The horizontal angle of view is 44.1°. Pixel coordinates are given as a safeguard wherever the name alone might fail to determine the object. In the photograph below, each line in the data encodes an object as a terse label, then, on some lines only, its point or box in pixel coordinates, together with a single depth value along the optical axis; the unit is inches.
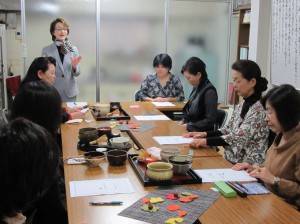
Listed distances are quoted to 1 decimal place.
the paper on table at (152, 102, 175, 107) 167.3
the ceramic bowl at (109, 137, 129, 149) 94.1
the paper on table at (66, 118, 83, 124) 127.8
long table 58.6
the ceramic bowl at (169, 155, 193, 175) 75.1
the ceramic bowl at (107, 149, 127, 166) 82.4
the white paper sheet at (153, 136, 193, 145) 103.0
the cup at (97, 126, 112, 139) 104.9
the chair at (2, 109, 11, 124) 113.7
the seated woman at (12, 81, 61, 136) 82.5
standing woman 175.3
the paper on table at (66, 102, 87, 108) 160.7
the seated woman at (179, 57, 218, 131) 132.3
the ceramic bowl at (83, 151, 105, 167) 81.2
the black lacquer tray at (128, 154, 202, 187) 71.4
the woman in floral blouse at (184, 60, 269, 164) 98.0
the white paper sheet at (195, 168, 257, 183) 76.2
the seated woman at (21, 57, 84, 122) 136.0
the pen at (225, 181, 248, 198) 67.2
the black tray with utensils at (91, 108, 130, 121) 131.5
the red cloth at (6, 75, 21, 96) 217.2
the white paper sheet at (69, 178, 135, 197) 68.5
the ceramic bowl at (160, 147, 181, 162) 81.7
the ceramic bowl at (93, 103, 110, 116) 137.8
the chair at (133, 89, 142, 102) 184.7
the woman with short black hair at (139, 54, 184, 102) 179.1
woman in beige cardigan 75.9
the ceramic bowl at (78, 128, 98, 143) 97.1
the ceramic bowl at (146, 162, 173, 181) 71.2
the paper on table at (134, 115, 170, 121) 134.7
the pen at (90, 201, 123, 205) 63.7
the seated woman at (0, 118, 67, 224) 41.0
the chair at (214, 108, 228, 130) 138.6
